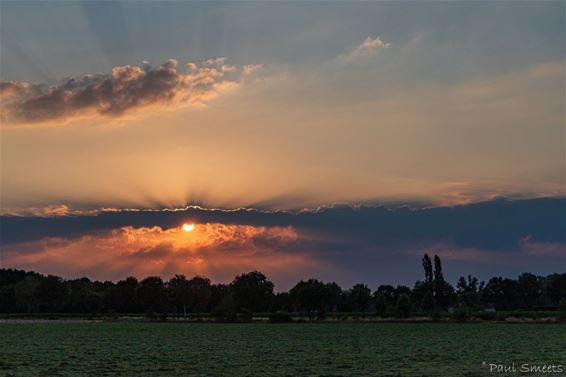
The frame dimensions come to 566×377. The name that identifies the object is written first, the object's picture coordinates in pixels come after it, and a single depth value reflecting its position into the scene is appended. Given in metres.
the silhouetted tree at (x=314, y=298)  186.12
